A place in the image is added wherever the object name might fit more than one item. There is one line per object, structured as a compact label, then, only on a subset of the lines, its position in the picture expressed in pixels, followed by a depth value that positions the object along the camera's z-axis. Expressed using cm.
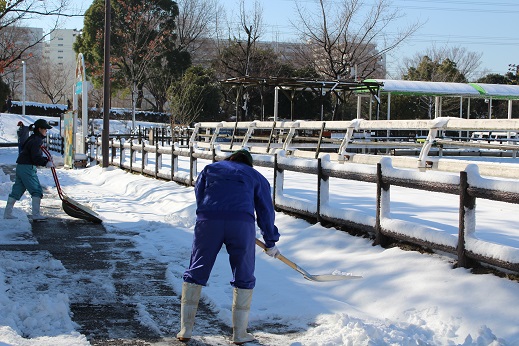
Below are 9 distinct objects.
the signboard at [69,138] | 2445
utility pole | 2272
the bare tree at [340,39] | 3759
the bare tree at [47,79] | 7194
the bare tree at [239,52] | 4100
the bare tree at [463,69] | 6334
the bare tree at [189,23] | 5978
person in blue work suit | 512
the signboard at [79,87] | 2451
